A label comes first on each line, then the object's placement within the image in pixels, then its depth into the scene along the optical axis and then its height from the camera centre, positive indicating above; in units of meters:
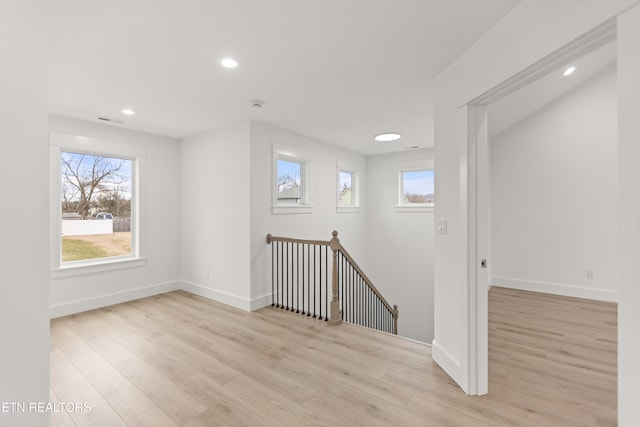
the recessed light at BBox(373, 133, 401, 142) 4.43 +1.24
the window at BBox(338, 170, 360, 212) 5.77 +0.49
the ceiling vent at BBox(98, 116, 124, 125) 3.55 +1.23
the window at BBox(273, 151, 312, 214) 4.09 +0.47
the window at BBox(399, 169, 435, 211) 5.64 +0.51
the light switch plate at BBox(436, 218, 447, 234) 2.33 -0.11
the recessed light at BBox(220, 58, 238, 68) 2.21 +1.21
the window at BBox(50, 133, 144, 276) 3.48 +0.16
